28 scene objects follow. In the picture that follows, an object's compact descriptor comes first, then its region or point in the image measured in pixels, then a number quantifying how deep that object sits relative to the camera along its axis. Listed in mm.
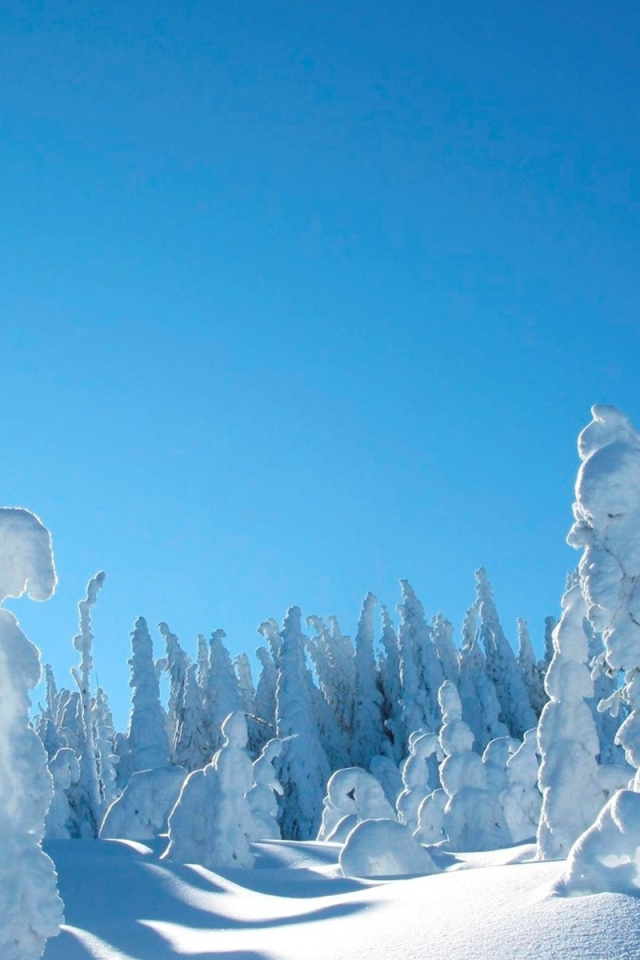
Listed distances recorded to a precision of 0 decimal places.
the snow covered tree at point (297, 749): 40375
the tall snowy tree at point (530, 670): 59094
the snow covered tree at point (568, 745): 17578
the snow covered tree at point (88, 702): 36156
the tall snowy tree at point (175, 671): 48312
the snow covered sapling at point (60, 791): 32938
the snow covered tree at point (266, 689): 58562
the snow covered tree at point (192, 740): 46500
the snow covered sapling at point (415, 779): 31594
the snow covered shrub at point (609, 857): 8586
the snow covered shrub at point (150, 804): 29422
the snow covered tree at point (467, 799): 24391
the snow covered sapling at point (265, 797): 29391
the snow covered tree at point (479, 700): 51531
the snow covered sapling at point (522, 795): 25656
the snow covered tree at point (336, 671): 59594
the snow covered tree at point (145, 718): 37406
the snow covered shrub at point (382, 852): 18109
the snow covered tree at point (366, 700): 55250
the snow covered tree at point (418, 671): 52512
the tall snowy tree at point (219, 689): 46625
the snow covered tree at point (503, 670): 53688
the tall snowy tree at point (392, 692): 54219
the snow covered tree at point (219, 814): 21656
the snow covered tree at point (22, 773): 7203
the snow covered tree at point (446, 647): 58938
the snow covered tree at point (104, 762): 41562
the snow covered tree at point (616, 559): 12508
